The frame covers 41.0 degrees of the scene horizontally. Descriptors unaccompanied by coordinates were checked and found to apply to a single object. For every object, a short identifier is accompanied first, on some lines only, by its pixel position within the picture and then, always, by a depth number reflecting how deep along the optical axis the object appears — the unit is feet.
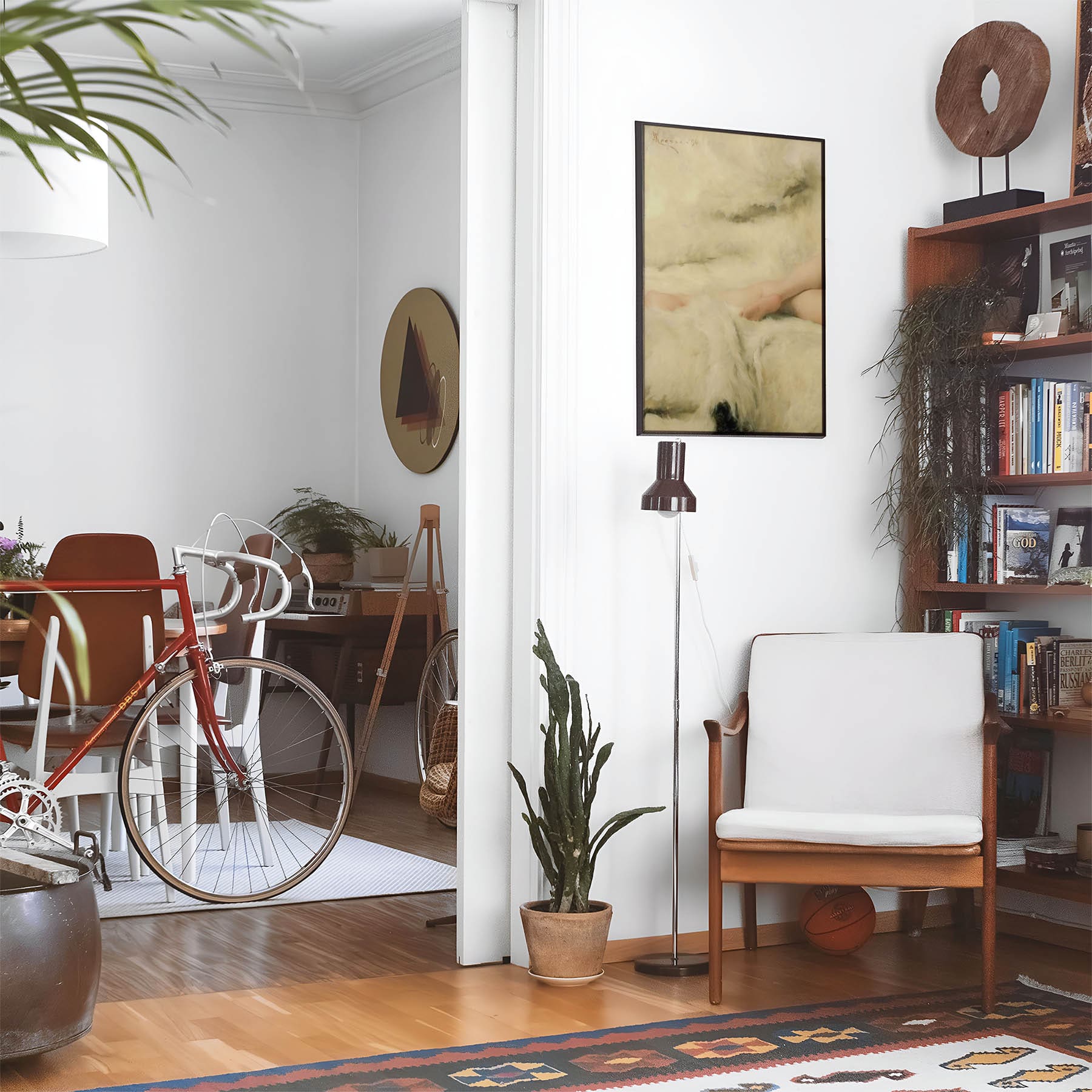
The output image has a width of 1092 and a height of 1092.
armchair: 10.58
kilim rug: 8.70
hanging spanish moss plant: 12.65
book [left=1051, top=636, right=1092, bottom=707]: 12.15
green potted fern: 21.43
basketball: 11.81
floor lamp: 11.13
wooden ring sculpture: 12.52
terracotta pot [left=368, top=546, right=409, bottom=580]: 20.39
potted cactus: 10.93
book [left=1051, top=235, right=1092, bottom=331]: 12.35
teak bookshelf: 12.00
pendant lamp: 12.72
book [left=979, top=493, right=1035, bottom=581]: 12.67
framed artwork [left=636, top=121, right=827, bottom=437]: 12.03
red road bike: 12.92
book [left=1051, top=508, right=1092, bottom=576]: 12.34
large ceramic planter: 8.57
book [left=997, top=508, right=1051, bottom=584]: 12.56
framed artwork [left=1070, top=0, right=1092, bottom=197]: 12.28
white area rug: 13.98
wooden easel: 18.12
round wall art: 20.24
